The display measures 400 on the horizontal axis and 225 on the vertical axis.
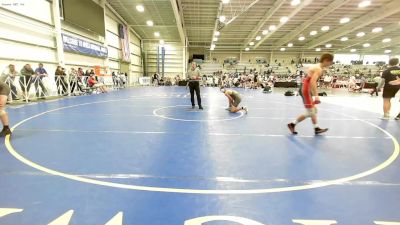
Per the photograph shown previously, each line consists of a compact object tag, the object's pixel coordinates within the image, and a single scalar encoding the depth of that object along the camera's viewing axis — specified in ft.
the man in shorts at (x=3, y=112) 16.37
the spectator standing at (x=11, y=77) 33.46
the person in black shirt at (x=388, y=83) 23.65
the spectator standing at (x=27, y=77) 36.70
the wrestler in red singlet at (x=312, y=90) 16.58
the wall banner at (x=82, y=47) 48.92
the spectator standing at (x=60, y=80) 43.93
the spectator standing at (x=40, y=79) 39.08
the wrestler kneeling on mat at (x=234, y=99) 27.86
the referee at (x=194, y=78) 28.89
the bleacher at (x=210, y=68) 132.36
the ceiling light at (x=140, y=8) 68.01
